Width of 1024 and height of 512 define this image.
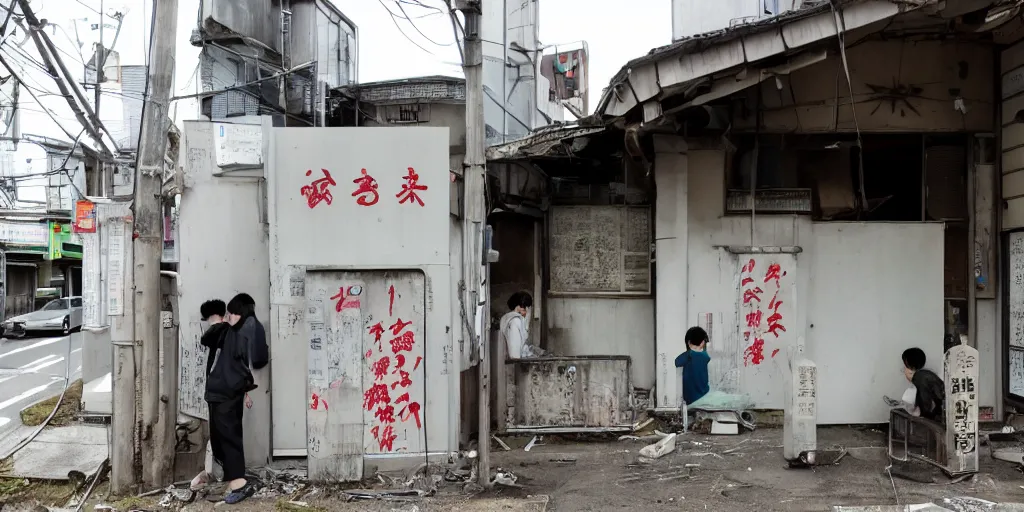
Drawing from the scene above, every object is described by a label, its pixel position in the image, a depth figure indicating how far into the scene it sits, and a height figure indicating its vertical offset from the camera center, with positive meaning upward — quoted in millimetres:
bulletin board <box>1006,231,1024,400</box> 8367 -686
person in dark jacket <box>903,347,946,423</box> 6777 -1356
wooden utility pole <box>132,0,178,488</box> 6359 +342
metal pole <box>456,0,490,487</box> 6176 +1011
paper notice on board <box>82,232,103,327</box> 10004 -307
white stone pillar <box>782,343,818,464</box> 6672 -1538
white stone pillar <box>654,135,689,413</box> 8867 +6
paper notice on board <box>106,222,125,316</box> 8042 -89
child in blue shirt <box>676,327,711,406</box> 8413 -1331
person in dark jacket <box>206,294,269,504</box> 6348 -1296
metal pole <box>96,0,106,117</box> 11453 +3498
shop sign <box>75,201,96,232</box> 10043 +660
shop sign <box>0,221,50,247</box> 26281 +1083
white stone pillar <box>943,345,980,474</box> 6145 -1405
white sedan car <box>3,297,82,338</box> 22703 -2114
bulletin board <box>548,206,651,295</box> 9719 +142
